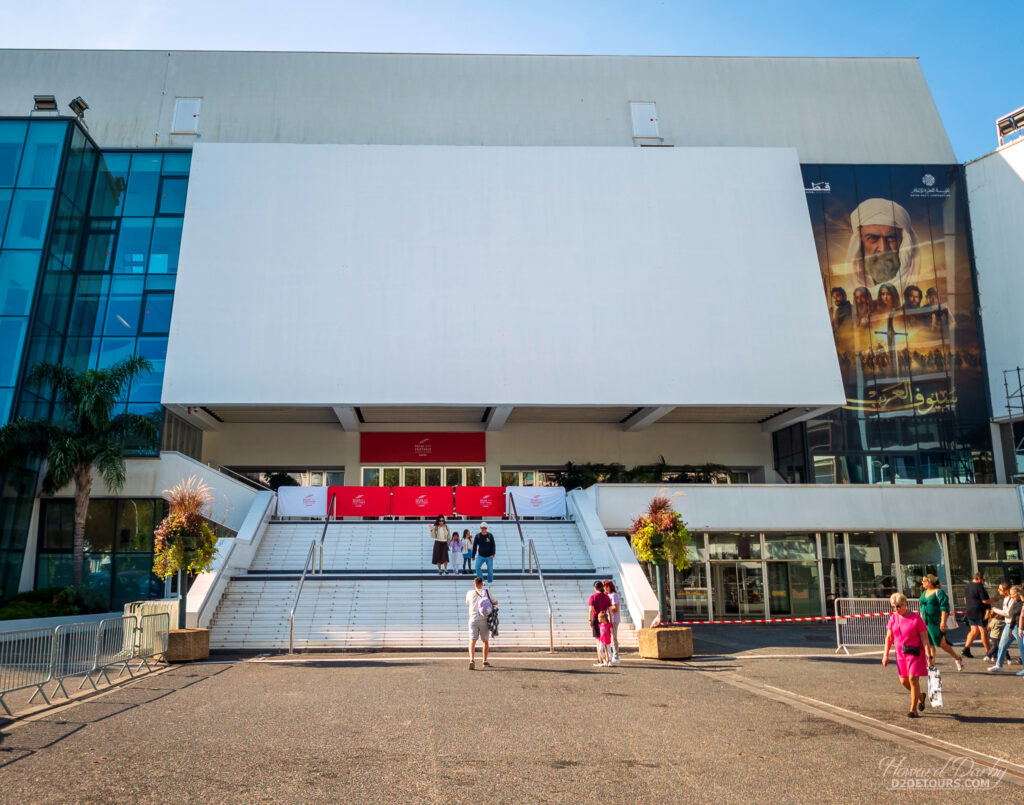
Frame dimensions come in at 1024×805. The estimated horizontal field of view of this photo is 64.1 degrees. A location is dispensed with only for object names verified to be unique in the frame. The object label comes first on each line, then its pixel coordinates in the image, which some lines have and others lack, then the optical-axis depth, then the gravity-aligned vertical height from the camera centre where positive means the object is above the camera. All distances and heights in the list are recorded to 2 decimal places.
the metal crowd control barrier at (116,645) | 12.69 -1.06
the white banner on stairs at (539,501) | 25.94 +2.72
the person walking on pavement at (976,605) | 14.77 -0.12
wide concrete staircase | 16.72 -0.22
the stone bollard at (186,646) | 14.57 -1.15
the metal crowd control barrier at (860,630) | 16.42 -0.69
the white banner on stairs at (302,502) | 25.38 +2.45
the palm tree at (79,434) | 22.36 +3.90
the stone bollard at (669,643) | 14.89 -0.92
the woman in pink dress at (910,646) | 9.12 -0.54
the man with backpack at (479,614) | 13.47 -0.44
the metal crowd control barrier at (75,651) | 11.17 -1.05
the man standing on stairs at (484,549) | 18.80 +0.85
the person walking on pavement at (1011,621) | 12.95 -0.34
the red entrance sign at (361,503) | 25.44 +2.46
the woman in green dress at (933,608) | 12.03 -0.15
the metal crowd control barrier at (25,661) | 10.28 -1.10
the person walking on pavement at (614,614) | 13.96 -0.41
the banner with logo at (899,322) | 29.38 +9.84
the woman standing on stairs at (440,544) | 20.52 +1.03
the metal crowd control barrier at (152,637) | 13.90 -0.99
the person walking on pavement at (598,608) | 14.01 -0.31
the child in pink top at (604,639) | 13.83 -0.82
